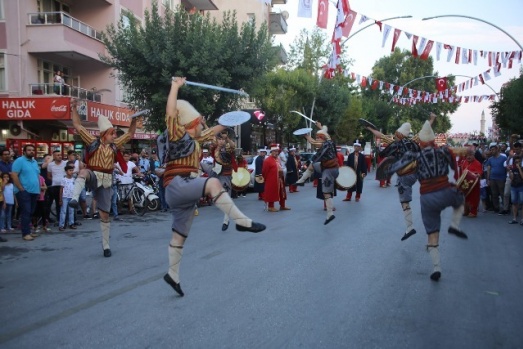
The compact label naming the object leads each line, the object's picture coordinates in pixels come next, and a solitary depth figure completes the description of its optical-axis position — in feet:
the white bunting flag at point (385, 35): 52.67
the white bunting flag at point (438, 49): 59.11
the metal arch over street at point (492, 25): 53.52
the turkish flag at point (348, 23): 48.58
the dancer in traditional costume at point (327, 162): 33.96
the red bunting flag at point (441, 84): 79.56
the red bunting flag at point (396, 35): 53.17
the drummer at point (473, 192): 42.47
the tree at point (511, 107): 98.27
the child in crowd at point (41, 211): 34.30
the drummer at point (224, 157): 35.14
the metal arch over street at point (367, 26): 55.47
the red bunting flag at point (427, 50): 56.85
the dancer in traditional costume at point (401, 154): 27.44
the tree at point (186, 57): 58.65
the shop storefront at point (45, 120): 62.69
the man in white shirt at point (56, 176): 36.27
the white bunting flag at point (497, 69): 64.69
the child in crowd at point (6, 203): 32.50
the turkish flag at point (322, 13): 46.09
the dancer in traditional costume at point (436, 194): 20.36
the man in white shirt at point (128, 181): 44.73
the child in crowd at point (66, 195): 34.91
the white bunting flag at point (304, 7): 44.76
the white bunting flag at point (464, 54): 62.04
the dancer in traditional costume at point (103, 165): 25.00
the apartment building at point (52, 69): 63.21
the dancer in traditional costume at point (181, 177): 16.49
